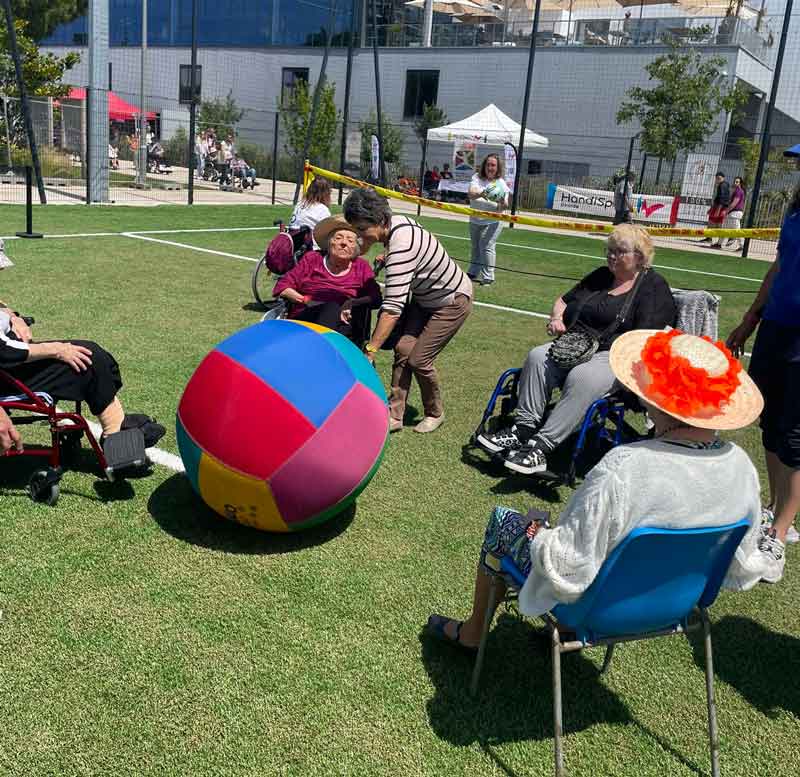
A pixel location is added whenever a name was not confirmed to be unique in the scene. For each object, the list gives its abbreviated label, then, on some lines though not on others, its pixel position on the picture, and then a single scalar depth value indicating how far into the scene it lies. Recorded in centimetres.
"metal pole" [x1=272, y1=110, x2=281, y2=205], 2378
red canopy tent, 3128
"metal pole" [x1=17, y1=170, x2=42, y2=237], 1253
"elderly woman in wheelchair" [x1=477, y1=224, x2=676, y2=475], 523
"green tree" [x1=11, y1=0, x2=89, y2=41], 3272
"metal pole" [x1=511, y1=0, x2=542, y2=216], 2239
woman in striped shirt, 550
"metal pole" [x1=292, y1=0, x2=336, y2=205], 2241
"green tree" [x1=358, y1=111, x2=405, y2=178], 3709
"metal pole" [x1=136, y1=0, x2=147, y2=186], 2602
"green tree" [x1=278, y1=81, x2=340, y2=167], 3572
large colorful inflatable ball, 385
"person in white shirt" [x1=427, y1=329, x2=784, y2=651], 247
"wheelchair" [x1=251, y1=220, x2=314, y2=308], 852
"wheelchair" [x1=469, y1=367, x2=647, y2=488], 513
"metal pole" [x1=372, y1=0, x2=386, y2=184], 2402
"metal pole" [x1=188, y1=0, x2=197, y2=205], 2138
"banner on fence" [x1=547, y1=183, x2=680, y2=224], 2500
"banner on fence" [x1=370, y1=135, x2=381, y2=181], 2848
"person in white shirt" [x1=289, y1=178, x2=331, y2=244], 901
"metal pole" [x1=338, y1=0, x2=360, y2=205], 2427
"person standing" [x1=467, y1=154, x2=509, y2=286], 1299
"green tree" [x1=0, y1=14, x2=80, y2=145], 2525
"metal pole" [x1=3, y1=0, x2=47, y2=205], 1598
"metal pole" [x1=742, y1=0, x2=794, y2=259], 1838
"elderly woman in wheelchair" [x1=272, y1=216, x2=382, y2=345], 629
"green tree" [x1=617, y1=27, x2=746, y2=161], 2916
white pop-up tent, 2698
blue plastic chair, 251
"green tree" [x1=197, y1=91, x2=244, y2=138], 4188
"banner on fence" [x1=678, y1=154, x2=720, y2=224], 2659
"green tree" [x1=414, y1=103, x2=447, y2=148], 3972
